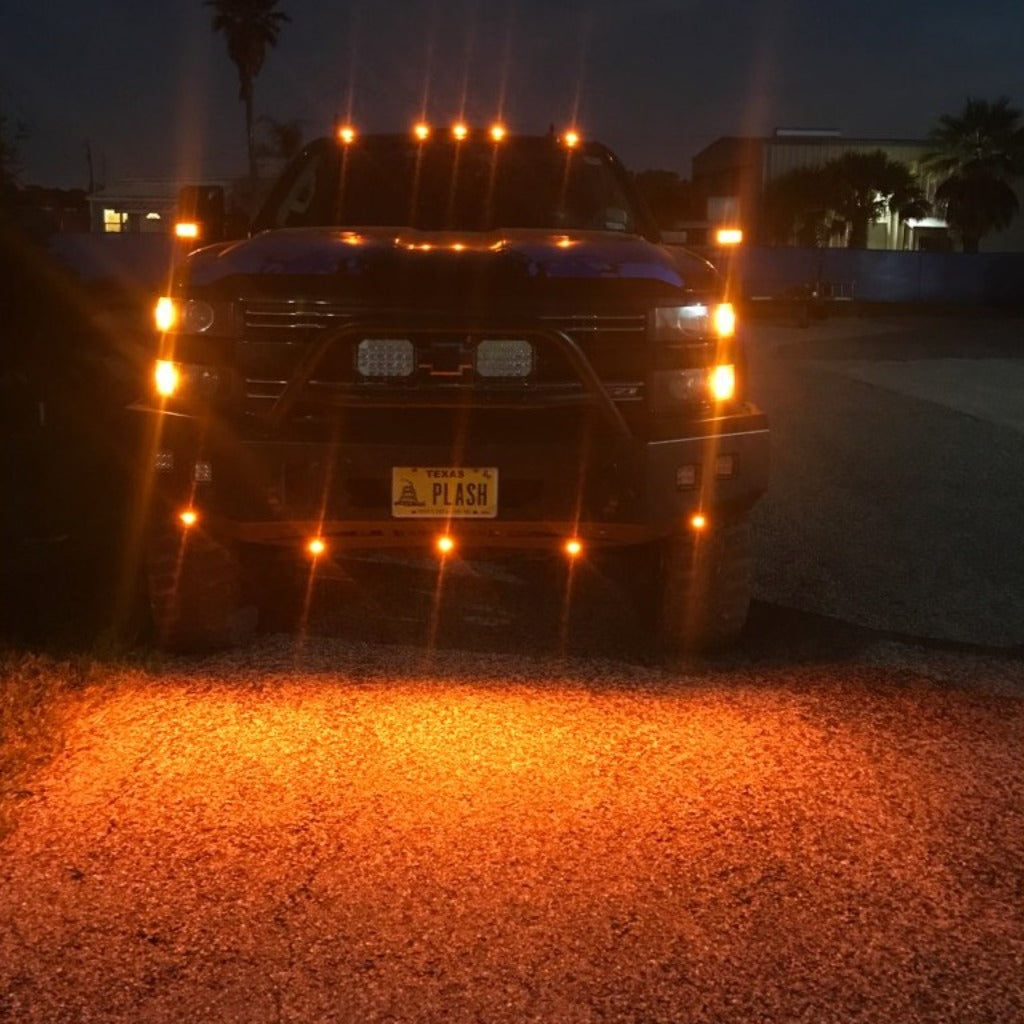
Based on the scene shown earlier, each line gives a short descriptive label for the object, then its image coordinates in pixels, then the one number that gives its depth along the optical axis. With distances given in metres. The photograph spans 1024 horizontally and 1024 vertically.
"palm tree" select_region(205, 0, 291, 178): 66.94
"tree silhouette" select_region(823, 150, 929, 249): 55.12
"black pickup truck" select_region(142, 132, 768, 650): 4.89
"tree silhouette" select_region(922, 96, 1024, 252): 52.53
